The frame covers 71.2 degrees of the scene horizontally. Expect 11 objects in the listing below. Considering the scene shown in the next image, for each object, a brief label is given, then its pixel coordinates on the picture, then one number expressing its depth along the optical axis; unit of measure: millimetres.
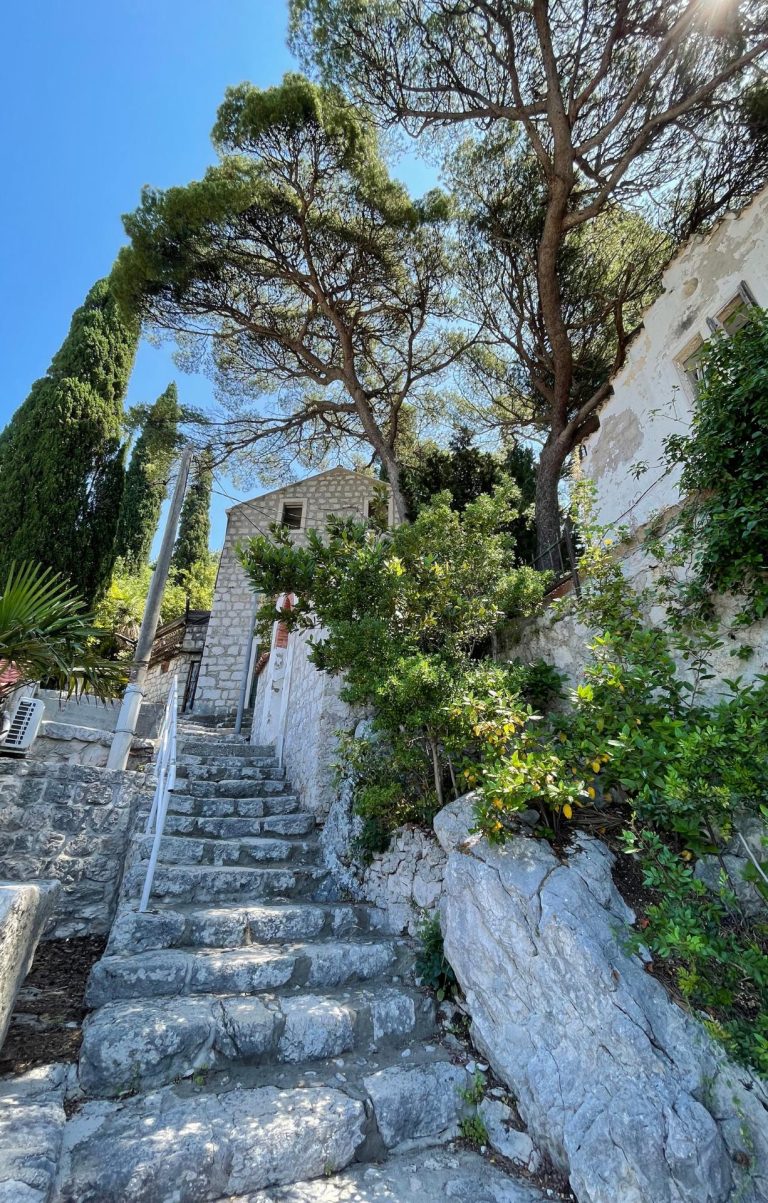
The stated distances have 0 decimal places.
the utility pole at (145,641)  5027
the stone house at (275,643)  6004
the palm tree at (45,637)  3383
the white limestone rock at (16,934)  1997
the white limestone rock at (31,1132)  1653
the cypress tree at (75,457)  12156
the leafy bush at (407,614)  3467
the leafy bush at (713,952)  2039
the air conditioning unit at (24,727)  4074
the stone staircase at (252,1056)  1935
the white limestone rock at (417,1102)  2266
